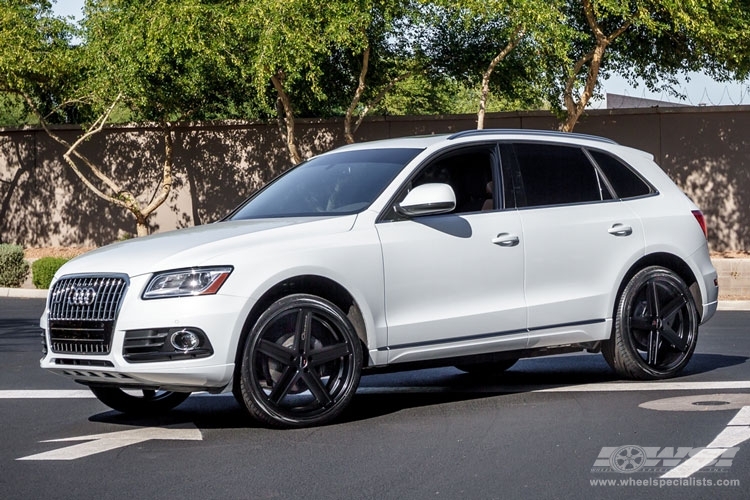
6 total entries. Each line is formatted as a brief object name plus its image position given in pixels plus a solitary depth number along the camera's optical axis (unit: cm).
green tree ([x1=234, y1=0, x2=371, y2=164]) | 2178
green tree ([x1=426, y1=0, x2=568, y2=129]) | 2152
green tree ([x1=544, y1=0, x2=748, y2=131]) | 2198
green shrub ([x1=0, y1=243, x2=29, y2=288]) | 2375
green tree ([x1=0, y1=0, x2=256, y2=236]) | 2262
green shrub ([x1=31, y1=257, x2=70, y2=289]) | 2319
